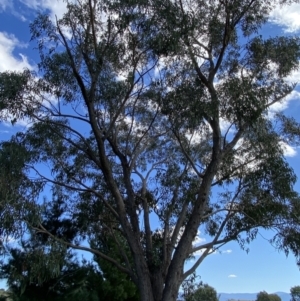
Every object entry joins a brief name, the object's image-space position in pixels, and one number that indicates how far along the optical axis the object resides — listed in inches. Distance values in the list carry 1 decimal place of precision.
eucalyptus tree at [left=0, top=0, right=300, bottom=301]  340.8
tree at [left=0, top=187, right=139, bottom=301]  319.9
